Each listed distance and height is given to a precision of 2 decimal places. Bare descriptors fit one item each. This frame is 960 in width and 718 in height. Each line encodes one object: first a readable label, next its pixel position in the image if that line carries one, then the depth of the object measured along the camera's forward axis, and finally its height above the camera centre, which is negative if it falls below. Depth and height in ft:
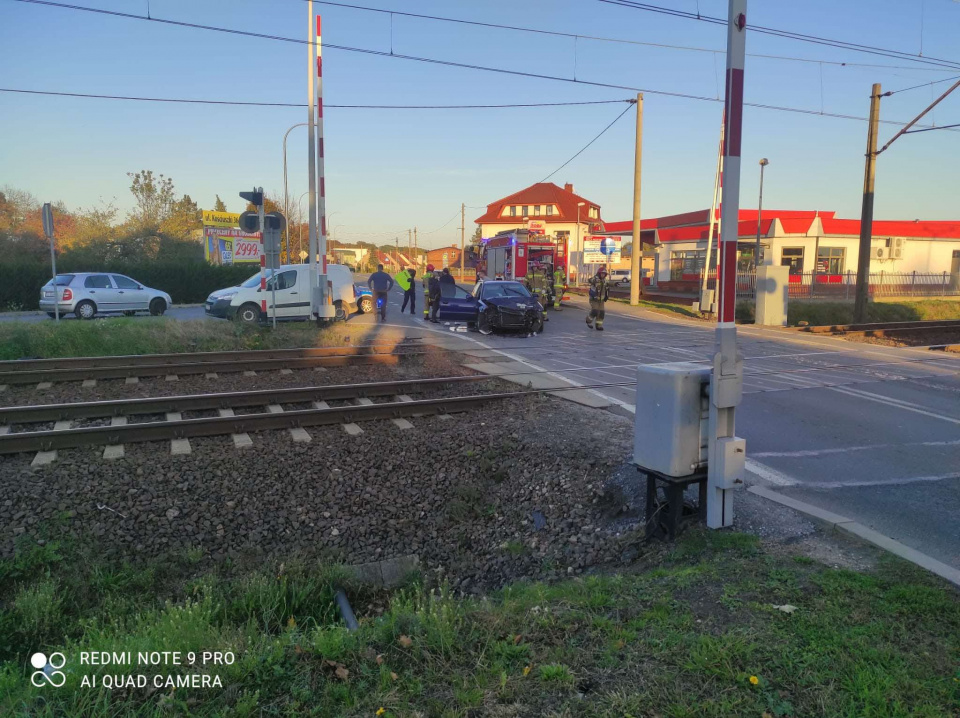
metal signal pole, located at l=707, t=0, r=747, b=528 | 16.81 -1.42
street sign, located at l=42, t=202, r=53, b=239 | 54.95 +3.94
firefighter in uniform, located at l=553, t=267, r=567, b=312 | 95.09 -1.93
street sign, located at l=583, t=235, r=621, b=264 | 128.88 +4.24
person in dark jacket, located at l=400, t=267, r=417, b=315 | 79.46 -2.36
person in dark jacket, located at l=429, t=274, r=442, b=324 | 71.26 -2.34
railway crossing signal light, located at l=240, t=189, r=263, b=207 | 53.45 +5.75
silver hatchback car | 72.69 -3.00
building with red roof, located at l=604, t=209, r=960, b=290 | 151.02 +7.04
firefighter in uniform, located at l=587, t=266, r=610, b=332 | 65.47 -1.98
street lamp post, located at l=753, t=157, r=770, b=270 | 139.03 +13.93
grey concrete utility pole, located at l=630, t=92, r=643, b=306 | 97.09 +6.10
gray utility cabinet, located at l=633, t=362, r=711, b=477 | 17.16 -3.72
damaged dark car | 62.44 -3.38
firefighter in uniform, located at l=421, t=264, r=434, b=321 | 75.56 -4.20
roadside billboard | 141.90 +5.84
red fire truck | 96.58 +2.83
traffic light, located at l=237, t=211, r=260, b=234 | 53.88 +3.75
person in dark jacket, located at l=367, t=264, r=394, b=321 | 69.72 -1.76
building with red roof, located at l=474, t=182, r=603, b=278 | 257.75 +24.02
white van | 62.03 -2.69
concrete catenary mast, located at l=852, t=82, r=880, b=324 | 72.08 +6.65
